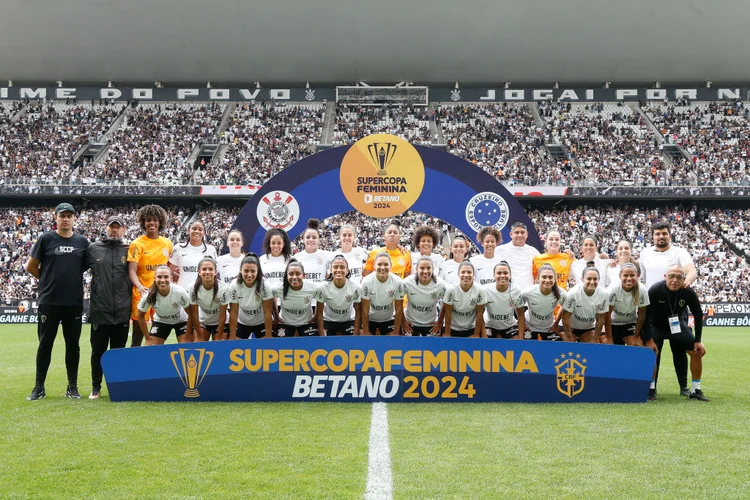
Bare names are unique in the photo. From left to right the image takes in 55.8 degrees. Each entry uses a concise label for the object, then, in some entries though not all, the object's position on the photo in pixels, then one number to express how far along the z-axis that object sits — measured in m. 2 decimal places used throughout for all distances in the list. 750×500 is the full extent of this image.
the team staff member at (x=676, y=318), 7.10
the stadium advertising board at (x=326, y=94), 40.94
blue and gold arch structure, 10.50
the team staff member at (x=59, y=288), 6.89
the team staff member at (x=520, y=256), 8.55
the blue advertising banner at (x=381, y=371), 6.57
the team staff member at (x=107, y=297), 7.06
